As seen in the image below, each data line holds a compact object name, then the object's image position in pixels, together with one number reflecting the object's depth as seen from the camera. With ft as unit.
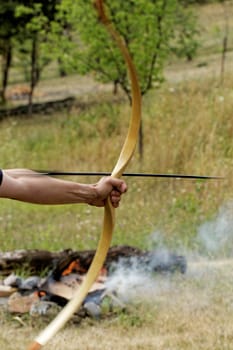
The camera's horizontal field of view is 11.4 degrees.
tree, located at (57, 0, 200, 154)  41.74
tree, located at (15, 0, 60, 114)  65.16
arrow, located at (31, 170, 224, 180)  15.27
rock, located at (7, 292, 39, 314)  23.93
